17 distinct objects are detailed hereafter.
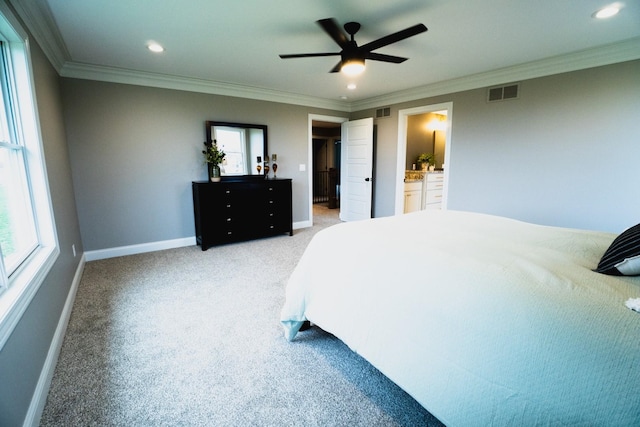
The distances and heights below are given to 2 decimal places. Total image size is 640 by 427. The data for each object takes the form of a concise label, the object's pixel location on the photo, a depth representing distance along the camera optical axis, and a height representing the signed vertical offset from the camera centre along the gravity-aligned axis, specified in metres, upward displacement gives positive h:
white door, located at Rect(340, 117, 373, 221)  5.38 -0.07
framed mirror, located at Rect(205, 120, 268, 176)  4.32 +0.36
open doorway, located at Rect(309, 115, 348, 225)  7.36 -0.07
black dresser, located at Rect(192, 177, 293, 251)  3.97 -0.63
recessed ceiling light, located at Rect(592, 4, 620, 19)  2.17 +1.20
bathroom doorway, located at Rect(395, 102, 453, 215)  4.34 +0.42
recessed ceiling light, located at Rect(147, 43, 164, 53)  2.84 +1.23
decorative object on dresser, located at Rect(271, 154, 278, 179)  4.90 +0.06
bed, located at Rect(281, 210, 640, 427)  0.83 -0.58
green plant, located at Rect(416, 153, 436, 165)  5.74 +0.16
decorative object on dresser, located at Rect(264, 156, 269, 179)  4.75 +0.00
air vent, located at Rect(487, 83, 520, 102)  3.59 +0.95
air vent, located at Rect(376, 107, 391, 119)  5.16 +1.00
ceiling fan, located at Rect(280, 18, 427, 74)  2.12 +0.98
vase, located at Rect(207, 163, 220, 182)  4.18 -0.07
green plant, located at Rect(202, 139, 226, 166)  4.18 +0.20
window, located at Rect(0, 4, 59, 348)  1.67 -0.07
